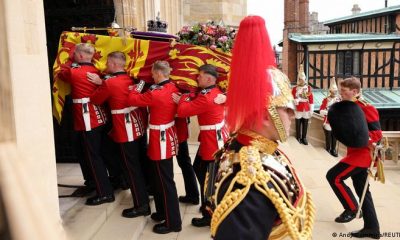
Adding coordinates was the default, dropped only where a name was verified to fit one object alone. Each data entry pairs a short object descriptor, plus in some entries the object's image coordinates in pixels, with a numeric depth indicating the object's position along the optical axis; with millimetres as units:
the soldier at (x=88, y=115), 4355
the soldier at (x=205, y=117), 4156
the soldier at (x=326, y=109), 10436
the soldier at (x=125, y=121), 4305
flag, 4371
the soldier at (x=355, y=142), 4648
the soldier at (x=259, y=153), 1737
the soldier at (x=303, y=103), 10750
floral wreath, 4457
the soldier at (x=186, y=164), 4699
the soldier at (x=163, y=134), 4133
